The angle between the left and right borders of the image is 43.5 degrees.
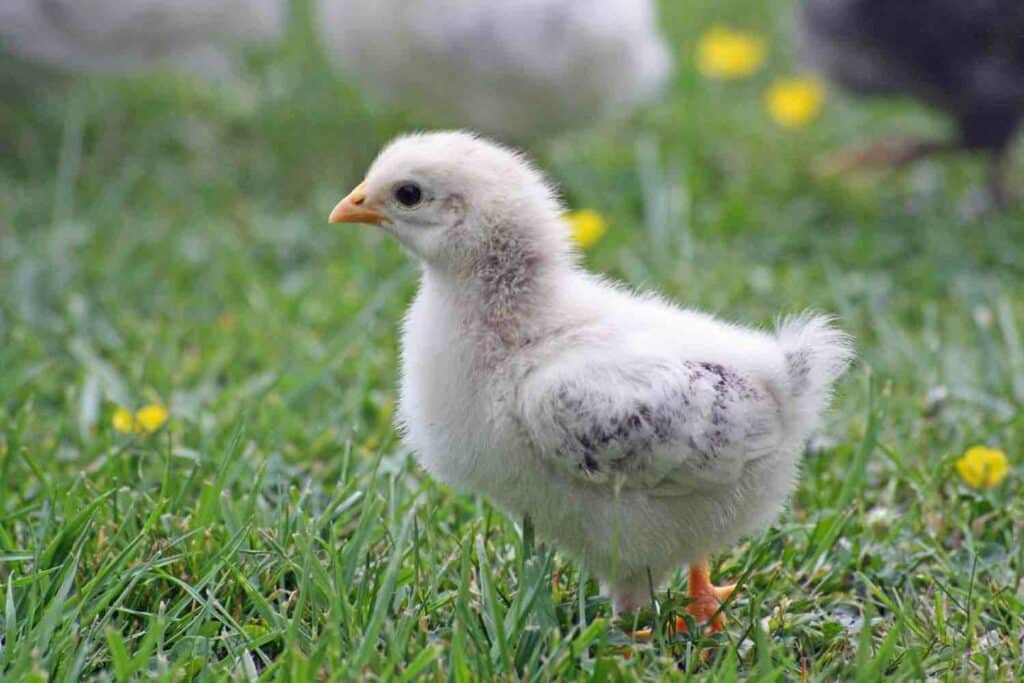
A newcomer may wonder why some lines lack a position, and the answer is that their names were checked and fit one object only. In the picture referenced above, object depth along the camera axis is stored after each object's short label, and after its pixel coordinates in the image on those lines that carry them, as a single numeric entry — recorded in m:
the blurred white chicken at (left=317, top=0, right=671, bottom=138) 4.28
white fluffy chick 1.78
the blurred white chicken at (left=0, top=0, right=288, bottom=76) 4.26
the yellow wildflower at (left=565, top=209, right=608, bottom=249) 3.83
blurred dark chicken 3.91
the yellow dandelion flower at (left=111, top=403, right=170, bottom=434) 2.63
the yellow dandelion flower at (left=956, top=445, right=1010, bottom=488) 2.40
